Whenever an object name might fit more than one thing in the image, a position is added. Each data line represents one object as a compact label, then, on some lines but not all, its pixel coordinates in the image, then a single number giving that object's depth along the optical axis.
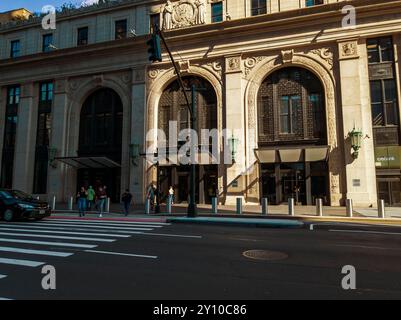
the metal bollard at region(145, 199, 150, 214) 19.64
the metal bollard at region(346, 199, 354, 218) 15.48
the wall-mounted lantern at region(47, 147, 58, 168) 28.16
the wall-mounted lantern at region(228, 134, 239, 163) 23.34
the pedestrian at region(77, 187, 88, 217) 17.81
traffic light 11.52
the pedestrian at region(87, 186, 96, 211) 19.78
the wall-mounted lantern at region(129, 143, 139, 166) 25.48
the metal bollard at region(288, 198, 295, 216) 16.77
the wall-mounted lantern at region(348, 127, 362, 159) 20.52
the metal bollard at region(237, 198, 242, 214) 17.66
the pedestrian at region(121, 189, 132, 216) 18.48
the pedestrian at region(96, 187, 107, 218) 19.17
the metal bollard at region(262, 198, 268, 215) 17.17
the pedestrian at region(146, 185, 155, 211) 20.86
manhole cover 7.32
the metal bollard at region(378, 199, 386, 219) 14.94
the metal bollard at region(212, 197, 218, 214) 18.36
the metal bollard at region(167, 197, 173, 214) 19.23
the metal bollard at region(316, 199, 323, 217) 16.25
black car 14.62
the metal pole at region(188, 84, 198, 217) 16.31
